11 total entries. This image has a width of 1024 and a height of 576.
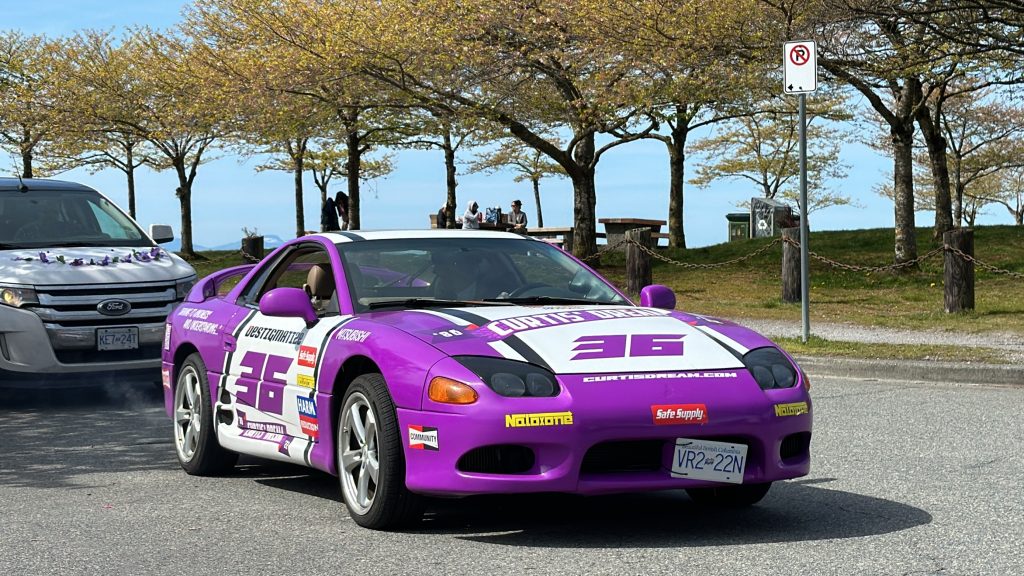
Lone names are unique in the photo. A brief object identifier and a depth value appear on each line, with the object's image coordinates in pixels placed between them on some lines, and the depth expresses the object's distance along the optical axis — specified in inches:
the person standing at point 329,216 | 1424.7
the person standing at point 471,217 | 1204.2
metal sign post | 526.0
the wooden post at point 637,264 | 850.1
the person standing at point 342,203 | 1381.6
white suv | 414.3
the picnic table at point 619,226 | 1421.0
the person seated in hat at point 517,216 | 1388.9
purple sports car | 210.7
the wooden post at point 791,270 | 788.0
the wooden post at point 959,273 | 687.7
